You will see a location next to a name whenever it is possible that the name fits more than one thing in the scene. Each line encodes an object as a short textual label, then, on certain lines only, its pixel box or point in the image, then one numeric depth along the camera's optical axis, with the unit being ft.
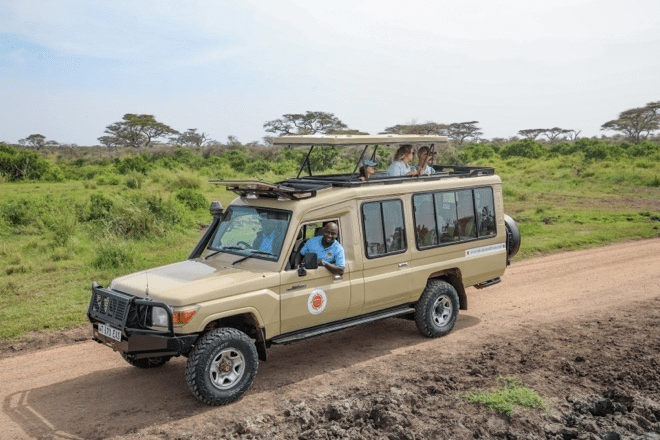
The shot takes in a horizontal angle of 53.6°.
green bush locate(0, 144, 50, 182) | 92.89
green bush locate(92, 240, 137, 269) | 42.19
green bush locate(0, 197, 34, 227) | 56.54
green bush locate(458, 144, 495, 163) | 125.49
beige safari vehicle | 21.50
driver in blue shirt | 24.50
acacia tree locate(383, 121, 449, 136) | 116.06
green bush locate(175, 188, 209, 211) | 65.67
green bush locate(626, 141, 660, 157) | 121.60
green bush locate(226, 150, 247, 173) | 116.19
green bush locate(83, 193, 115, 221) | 56.44
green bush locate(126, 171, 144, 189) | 81.87
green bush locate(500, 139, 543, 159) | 139.33
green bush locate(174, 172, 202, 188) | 79.10
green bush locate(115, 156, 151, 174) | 99.14
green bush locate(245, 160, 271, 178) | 102.84
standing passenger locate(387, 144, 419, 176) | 30.12
